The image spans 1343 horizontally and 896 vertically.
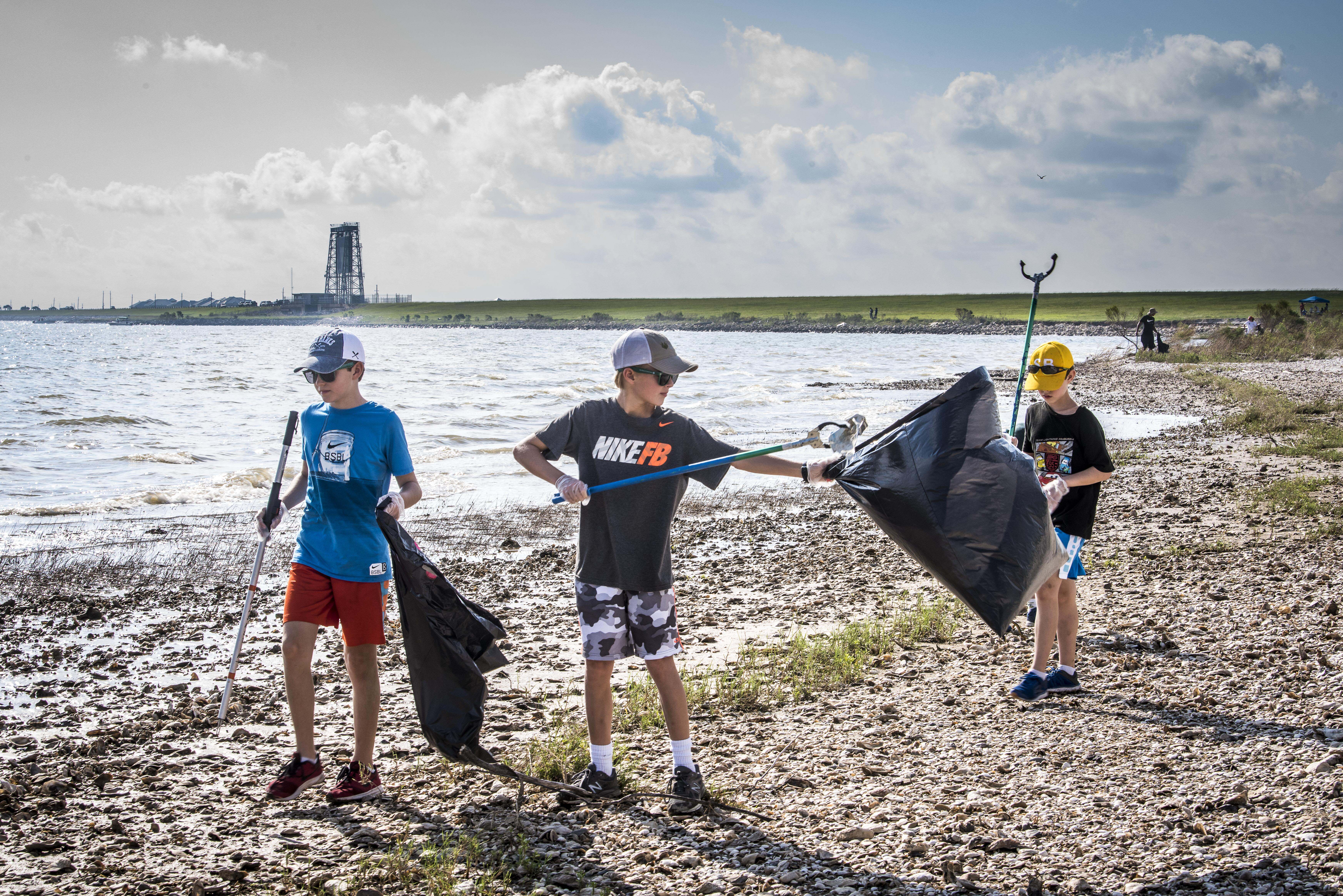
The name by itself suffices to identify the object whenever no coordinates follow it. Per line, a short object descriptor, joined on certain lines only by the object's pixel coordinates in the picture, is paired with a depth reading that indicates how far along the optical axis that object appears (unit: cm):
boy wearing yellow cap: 485
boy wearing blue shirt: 390
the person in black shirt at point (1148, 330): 3997
